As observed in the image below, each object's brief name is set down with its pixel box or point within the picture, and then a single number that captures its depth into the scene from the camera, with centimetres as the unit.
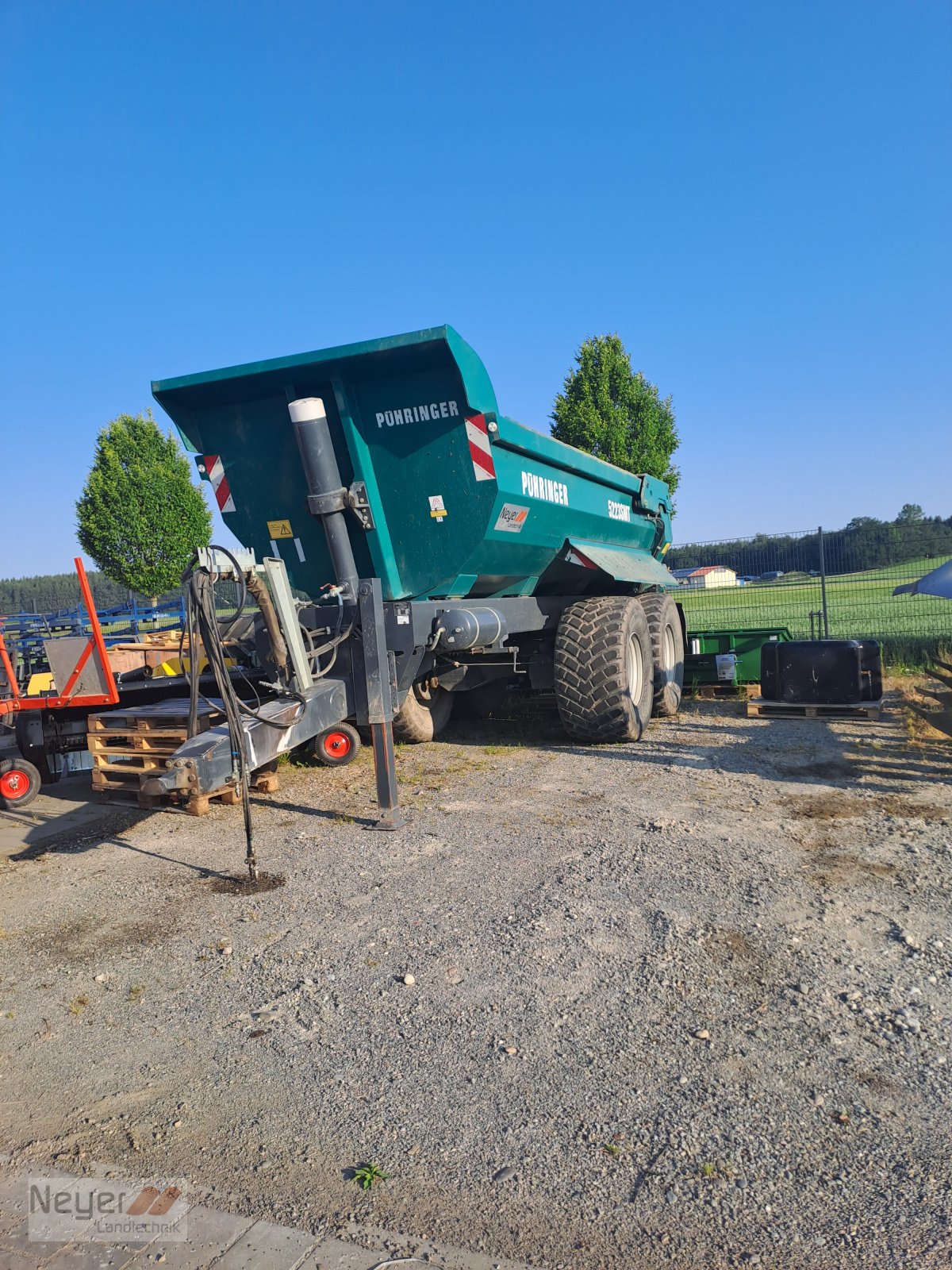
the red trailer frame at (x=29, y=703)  614
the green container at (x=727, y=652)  1051
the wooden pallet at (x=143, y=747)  559
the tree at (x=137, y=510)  2292
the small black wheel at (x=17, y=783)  629
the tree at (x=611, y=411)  2344
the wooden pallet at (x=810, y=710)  855
